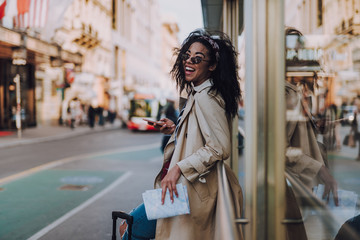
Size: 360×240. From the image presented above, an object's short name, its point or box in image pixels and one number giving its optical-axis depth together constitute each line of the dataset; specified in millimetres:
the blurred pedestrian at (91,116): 27798
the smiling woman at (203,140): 2176
